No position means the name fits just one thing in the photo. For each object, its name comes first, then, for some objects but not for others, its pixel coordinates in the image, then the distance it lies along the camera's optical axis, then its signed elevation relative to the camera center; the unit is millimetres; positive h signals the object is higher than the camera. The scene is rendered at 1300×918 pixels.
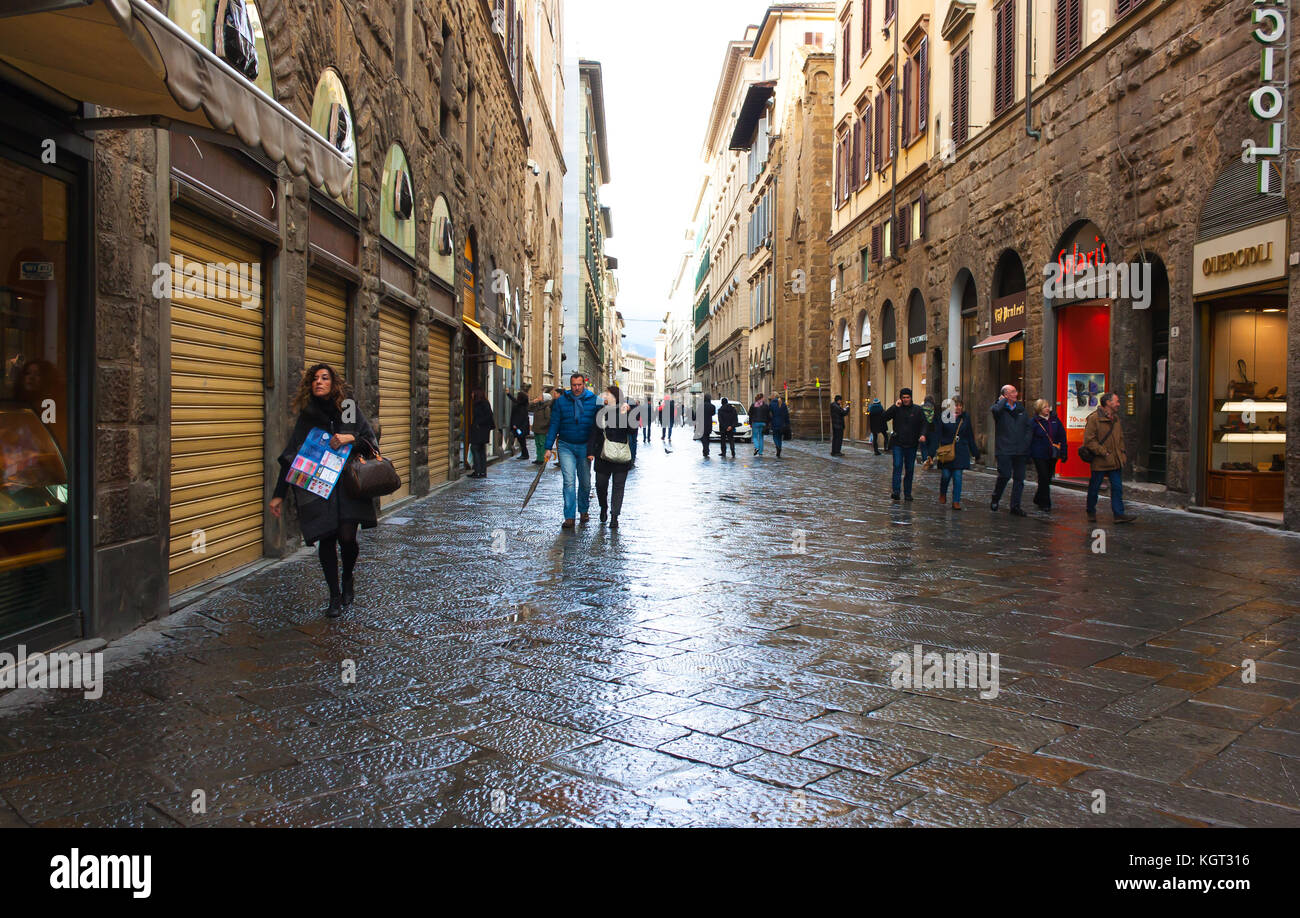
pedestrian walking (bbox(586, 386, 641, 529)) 10438 -269
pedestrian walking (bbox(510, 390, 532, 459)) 22531 +88
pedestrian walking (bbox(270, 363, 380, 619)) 5801 -413
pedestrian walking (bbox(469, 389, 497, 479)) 17422 -194
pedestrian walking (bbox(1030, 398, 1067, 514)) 12531 -372
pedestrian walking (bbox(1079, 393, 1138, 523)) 10938 -250
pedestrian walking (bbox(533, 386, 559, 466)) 18578 +148
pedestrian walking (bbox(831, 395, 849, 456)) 25938 -34
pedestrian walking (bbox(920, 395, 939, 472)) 13562 -195
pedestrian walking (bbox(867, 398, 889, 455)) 23641 +161
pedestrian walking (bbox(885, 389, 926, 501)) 13461 -109
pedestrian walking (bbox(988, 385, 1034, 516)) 12156 -168
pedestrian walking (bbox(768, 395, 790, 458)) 26109 +199
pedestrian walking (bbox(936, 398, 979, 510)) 12891 -283
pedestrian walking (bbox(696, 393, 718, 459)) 25953 +166
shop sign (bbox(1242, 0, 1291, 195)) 10125 +3532
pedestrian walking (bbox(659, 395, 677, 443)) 35281 +427
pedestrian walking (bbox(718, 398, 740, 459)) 26294 +90
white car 37656 -170
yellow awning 18469 +1457
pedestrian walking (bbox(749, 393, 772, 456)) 25617 +181
